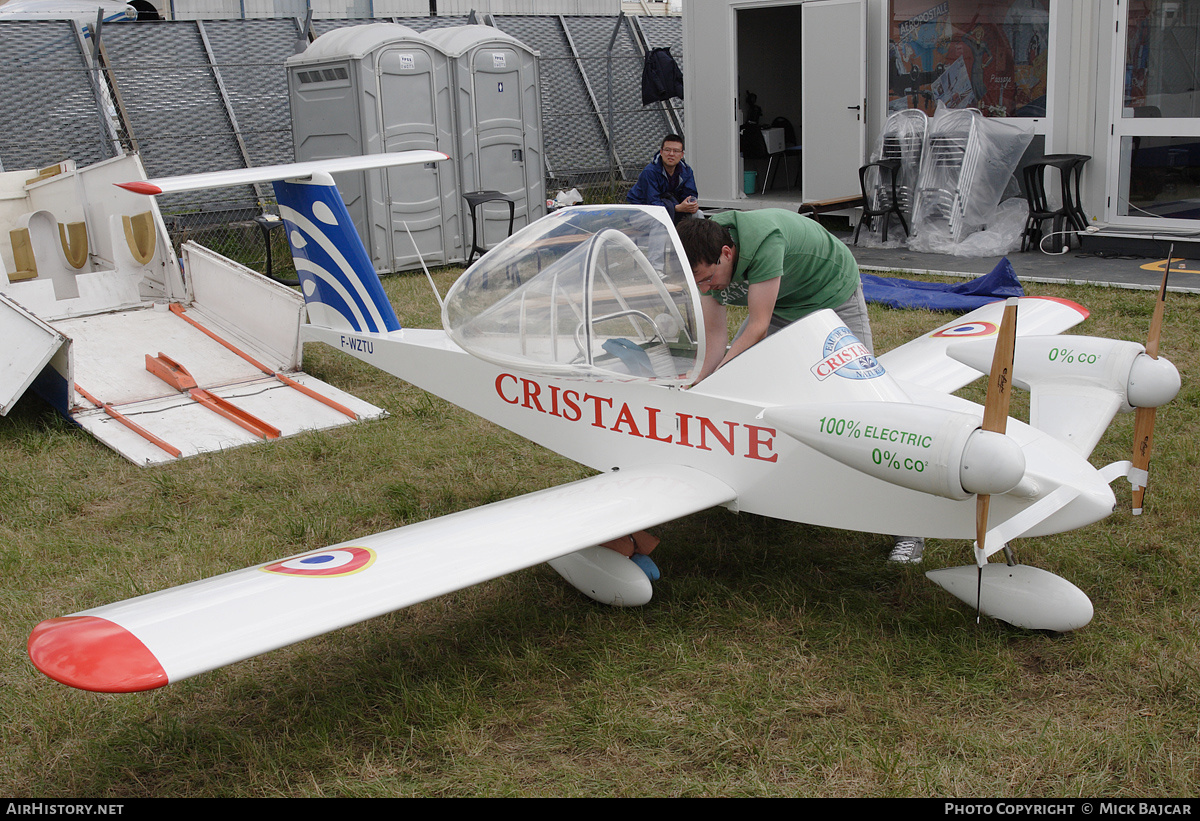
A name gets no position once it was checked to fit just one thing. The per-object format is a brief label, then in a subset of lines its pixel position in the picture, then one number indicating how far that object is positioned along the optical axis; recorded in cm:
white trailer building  1001
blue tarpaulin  827
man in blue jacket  876
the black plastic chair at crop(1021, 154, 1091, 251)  1021
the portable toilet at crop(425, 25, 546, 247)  1130
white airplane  288
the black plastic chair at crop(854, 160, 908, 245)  1111
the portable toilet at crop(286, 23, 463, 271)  1055
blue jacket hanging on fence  1492
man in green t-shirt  403
